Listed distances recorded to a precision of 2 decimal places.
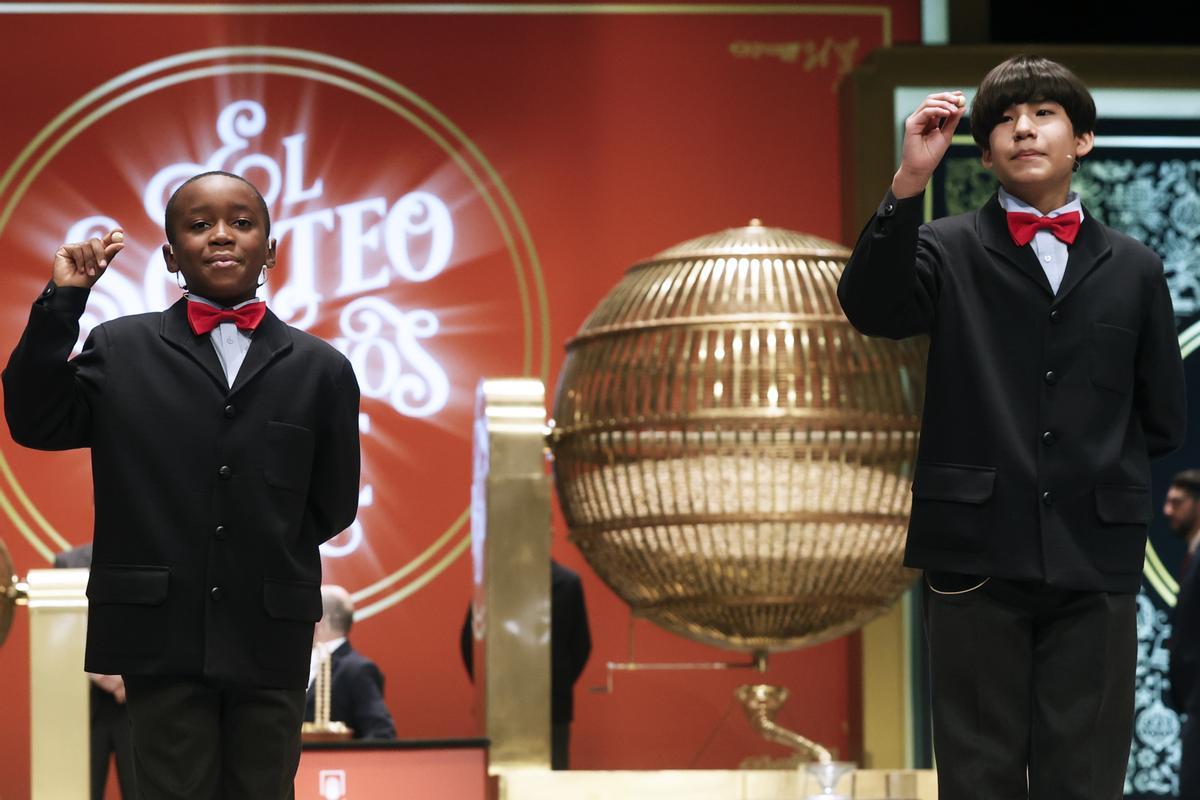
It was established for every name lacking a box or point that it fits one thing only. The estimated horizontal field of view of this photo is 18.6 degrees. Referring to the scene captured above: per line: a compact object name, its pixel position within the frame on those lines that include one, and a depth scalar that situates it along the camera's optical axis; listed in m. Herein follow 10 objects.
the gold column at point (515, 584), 7.89
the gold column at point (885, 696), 13.92
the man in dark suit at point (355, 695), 11.49
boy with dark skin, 4.93
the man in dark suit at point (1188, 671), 11.31
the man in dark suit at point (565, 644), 12.59
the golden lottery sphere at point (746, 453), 8.12
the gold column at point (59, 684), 7.91
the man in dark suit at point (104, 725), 11.87
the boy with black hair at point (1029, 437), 4.84
